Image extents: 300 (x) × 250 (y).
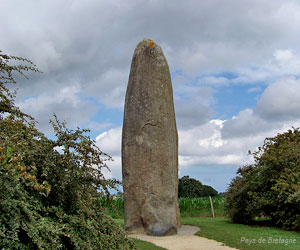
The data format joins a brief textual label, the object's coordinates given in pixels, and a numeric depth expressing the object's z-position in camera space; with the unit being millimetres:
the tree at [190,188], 24926
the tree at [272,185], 11016
